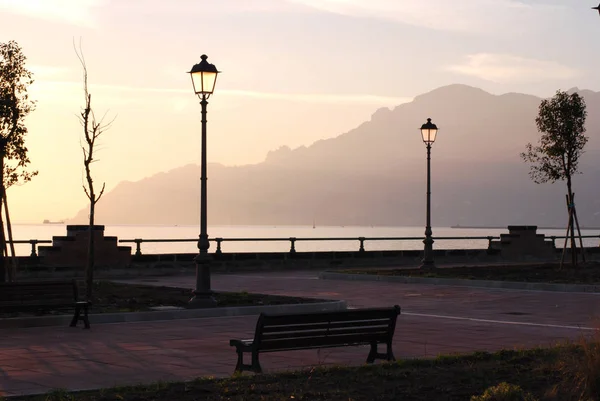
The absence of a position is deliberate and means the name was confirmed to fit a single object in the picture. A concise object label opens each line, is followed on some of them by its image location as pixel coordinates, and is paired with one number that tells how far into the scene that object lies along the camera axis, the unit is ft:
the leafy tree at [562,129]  126.21
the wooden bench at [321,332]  40.78
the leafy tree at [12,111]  89.81
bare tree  76.43
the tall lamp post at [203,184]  73.97
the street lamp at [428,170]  121.36
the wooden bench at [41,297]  62.08
